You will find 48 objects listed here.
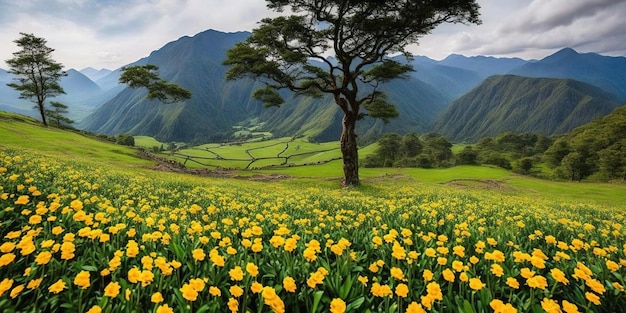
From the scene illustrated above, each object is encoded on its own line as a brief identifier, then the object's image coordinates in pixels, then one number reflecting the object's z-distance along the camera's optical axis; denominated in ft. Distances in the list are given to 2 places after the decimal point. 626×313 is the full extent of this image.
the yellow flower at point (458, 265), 10.14
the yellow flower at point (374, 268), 10.38
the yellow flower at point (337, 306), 7.66
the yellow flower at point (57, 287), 7.77
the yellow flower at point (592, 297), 8.01
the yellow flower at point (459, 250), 11.50
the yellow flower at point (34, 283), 7.71
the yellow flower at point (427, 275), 9.56
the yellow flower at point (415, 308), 7.68
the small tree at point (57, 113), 273.48
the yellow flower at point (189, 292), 7.76
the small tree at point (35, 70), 190.44
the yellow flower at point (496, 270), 9.77
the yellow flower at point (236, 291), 7.78
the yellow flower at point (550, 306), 7.60
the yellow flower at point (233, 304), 7.72
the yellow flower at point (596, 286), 8.46
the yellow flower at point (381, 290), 8.63
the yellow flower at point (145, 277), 8.25
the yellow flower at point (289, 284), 8.82
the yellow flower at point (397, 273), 9.29
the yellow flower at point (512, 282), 8.93
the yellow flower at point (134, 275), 8.20
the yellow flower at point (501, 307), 7.44
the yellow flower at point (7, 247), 8.68
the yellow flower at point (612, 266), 10.39
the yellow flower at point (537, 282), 8.66
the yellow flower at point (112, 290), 7.56
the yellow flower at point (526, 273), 9.55
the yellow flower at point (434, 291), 8.18
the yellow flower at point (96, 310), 7.10
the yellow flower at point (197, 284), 8.08
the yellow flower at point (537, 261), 9.86
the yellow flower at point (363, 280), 9.82
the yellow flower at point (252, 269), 8.96
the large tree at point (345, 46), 65.72
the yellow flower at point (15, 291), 7.32
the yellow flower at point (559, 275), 9.22
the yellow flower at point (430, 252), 11.13
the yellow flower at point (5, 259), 8.29
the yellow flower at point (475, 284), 8.80
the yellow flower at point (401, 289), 8.50
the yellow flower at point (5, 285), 7.47
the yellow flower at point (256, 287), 8.45
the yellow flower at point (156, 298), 7.65
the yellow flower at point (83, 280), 8.02
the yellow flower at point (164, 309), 7.21
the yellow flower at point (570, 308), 7.77
